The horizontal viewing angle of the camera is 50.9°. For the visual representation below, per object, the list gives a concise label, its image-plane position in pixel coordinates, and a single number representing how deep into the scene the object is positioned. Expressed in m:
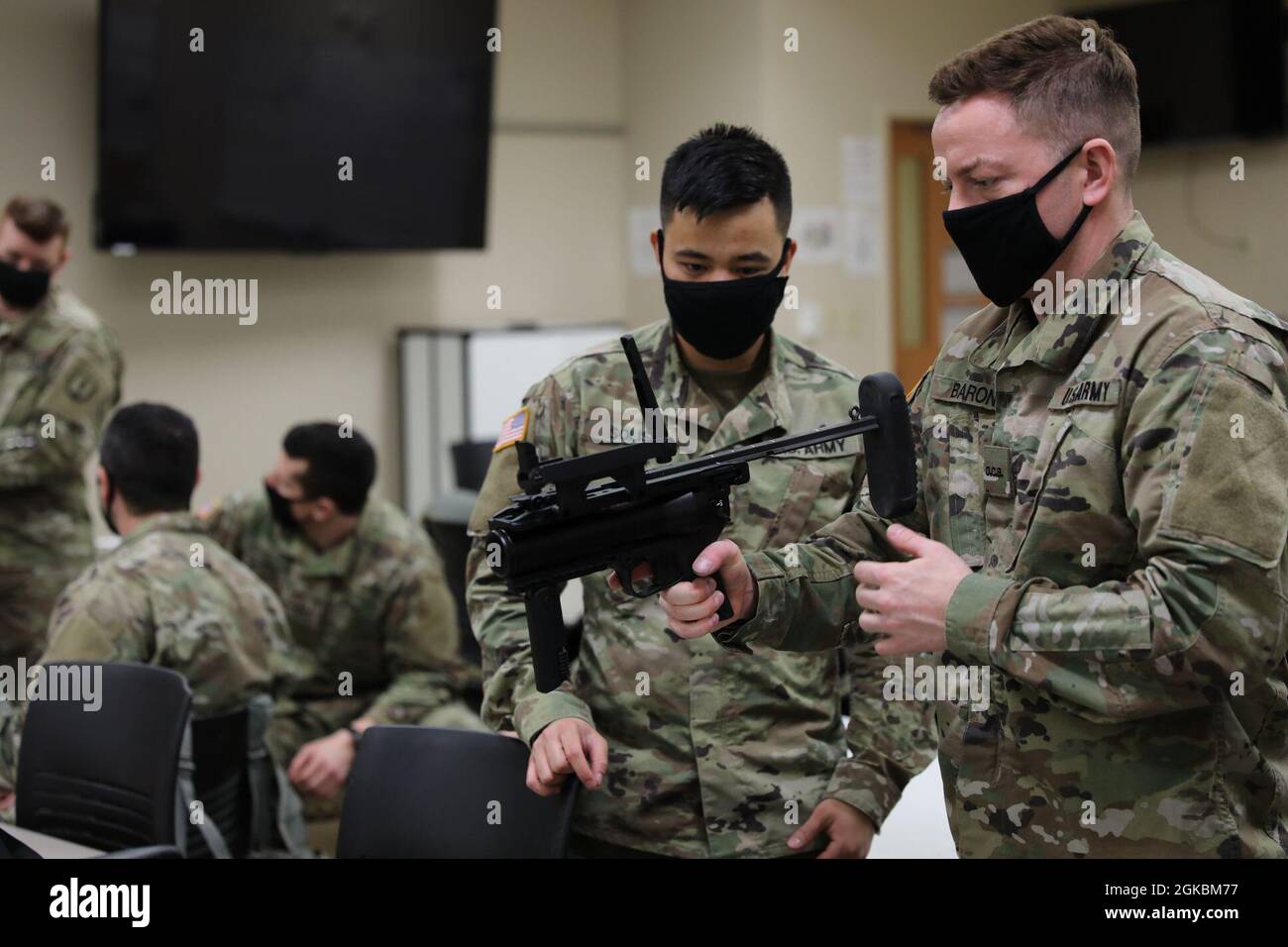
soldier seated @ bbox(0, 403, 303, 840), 2.45
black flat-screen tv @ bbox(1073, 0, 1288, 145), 5.41
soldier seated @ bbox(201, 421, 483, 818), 3.07
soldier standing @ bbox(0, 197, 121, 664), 3.65
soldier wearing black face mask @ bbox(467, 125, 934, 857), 1.71
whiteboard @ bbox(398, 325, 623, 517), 5.54
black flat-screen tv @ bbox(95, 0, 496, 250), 4.89
